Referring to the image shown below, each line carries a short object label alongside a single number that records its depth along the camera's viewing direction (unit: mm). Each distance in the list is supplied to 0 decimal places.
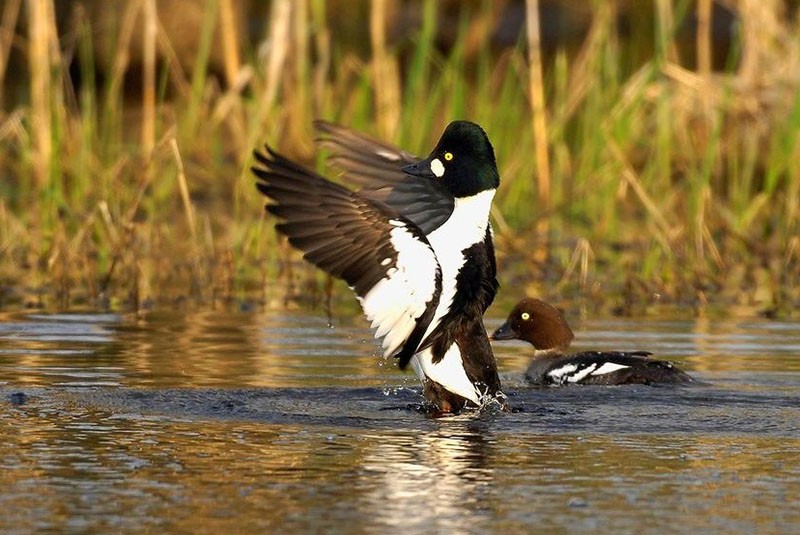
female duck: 15664
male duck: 13391
